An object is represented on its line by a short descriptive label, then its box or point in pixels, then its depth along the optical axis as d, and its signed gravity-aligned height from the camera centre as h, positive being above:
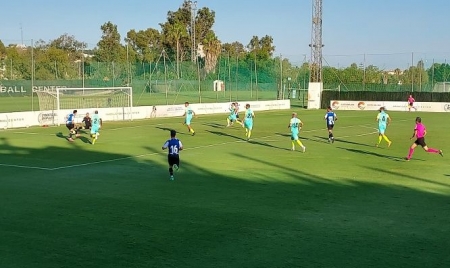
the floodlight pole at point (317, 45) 61.16 +5.73
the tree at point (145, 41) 108.43 +11.22
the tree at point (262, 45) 133.26 +13.26
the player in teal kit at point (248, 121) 28.61 -1.30
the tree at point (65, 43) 117.44 +11.53
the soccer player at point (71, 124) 28.30 -1.46
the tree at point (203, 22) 107.75 +14.68
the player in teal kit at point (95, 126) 26.44 -1.45
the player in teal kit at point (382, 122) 24.98 -1.17
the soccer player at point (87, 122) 29.38 -1.40
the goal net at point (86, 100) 39.56 -0.31
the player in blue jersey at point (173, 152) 16.52 -1.69
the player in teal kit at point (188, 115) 31.56 -1.10
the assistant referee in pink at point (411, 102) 54.28 -0.57
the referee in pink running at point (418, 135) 20.58 -1.48
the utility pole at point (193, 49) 87.36 +7.61
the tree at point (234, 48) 126.84 +11.91
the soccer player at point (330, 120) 26.95 -1.18
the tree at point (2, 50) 76.94 +6.70
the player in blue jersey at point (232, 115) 36.13 -1.29
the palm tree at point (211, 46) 99.67 +9.21
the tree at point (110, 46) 99.19 +10.13
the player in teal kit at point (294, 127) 23.61 -1.34
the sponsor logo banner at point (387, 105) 54.03 -0.96
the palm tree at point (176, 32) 99.75 +11.64
